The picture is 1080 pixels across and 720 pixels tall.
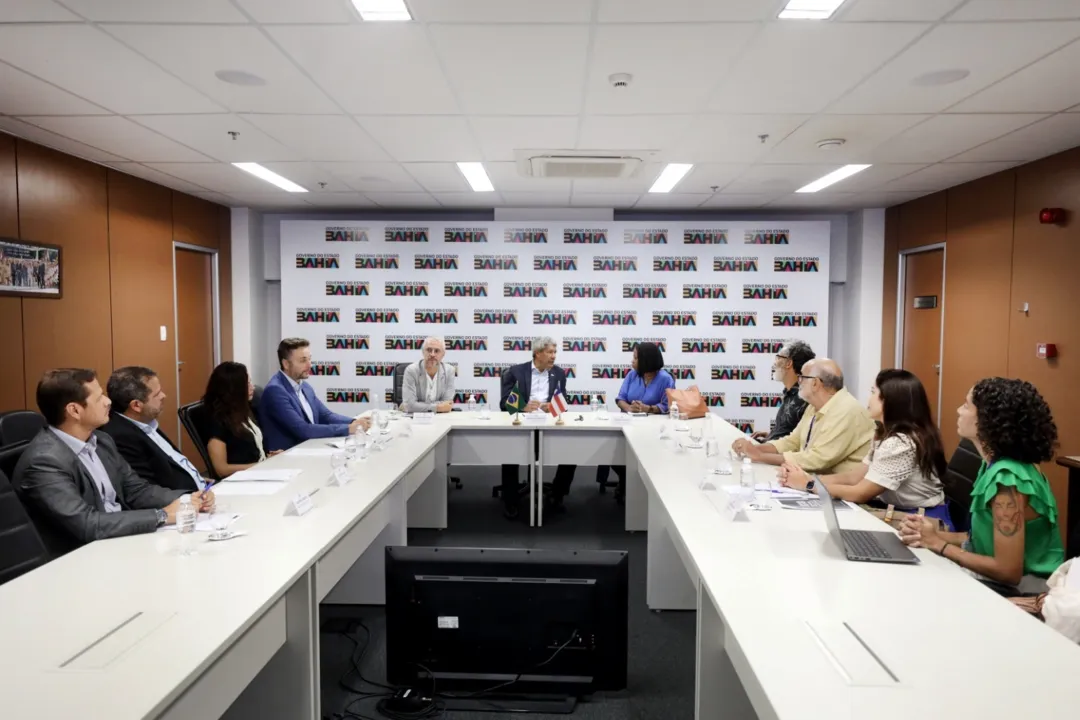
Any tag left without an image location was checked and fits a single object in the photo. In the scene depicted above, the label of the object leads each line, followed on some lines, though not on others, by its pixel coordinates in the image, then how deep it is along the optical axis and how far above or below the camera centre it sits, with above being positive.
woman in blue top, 5.25 -0.48
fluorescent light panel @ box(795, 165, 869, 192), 5.11 +1.29
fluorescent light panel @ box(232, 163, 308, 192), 5.11 +1.31
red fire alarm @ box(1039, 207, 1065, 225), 4.42 +0.80
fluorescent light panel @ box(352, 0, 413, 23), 2.43 +1.23
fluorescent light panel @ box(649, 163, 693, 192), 5.04 +1.29
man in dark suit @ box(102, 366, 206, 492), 2.71 -0.43
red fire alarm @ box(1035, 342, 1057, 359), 4.46 -0.14
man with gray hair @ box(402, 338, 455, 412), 5.13 -0.44
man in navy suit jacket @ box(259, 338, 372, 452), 3.95 -0.51
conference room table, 1.25 -0.71
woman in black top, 3.39 -0.49
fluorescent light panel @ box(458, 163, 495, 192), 5.08 +1.30
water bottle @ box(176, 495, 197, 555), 2.07 -0.64
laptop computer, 1.95 -0.69
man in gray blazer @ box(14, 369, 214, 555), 2.04 -0.50
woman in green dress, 1.92 -0.52
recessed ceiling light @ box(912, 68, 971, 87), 3.04 +1.23
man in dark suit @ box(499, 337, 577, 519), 4.94 -0.50
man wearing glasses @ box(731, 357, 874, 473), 2.94 -0.44
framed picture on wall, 4.03 +0.39
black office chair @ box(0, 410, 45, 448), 2.76 -0.44
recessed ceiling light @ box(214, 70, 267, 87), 3.11 +1.24
